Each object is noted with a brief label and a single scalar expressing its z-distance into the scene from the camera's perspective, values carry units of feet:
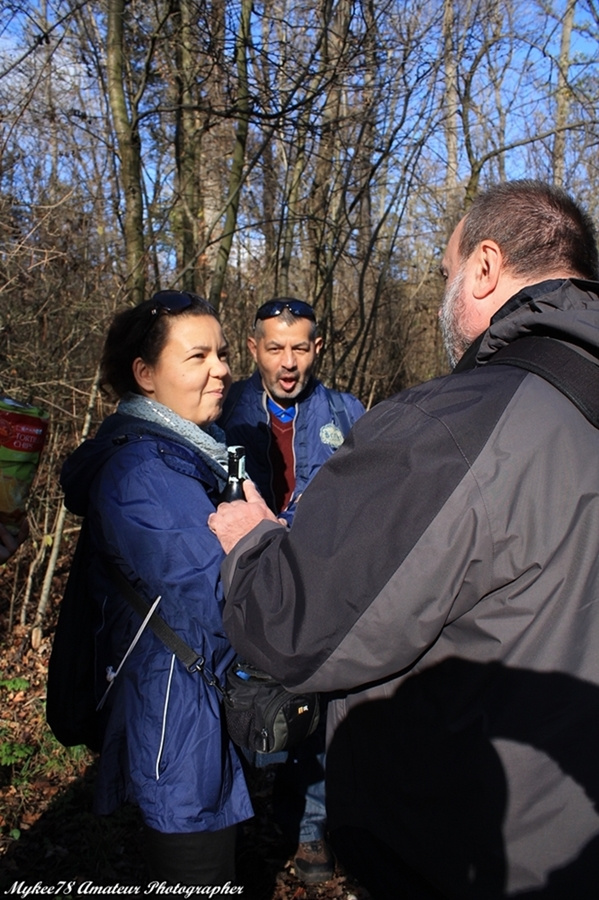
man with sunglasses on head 12.15
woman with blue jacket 6.44
